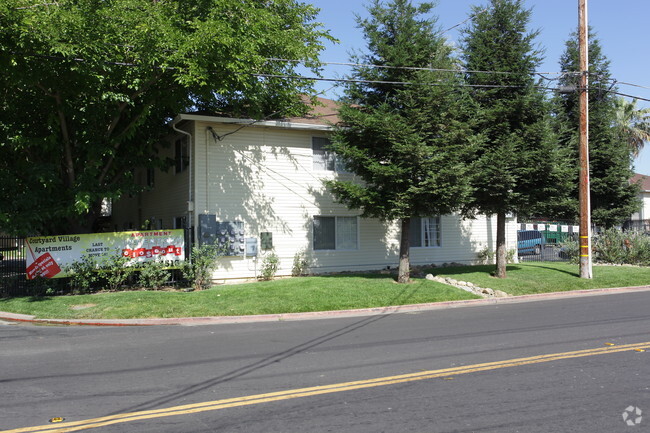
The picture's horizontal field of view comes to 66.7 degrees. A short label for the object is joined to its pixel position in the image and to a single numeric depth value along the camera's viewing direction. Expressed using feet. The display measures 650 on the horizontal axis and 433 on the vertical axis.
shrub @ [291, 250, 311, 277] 57.21
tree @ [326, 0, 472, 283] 44.88
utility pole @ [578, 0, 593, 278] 51.80
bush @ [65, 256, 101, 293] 45.50
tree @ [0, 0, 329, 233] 38.81
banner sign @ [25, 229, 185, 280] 45.55
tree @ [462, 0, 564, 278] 49.78
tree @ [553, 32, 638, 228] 73.82
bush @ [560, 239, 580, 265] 70.91
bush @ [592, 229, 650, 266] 69.87
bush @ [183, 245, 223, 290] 48.83
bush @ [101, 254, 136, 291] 46.62
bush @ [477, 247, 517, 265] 70.08
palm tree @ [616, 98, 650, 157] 114.01
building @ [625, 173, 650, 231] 128.67
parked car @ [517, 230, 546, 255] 89.70
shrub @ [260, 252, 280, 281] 55.01
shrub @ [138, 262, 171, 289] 47.55
